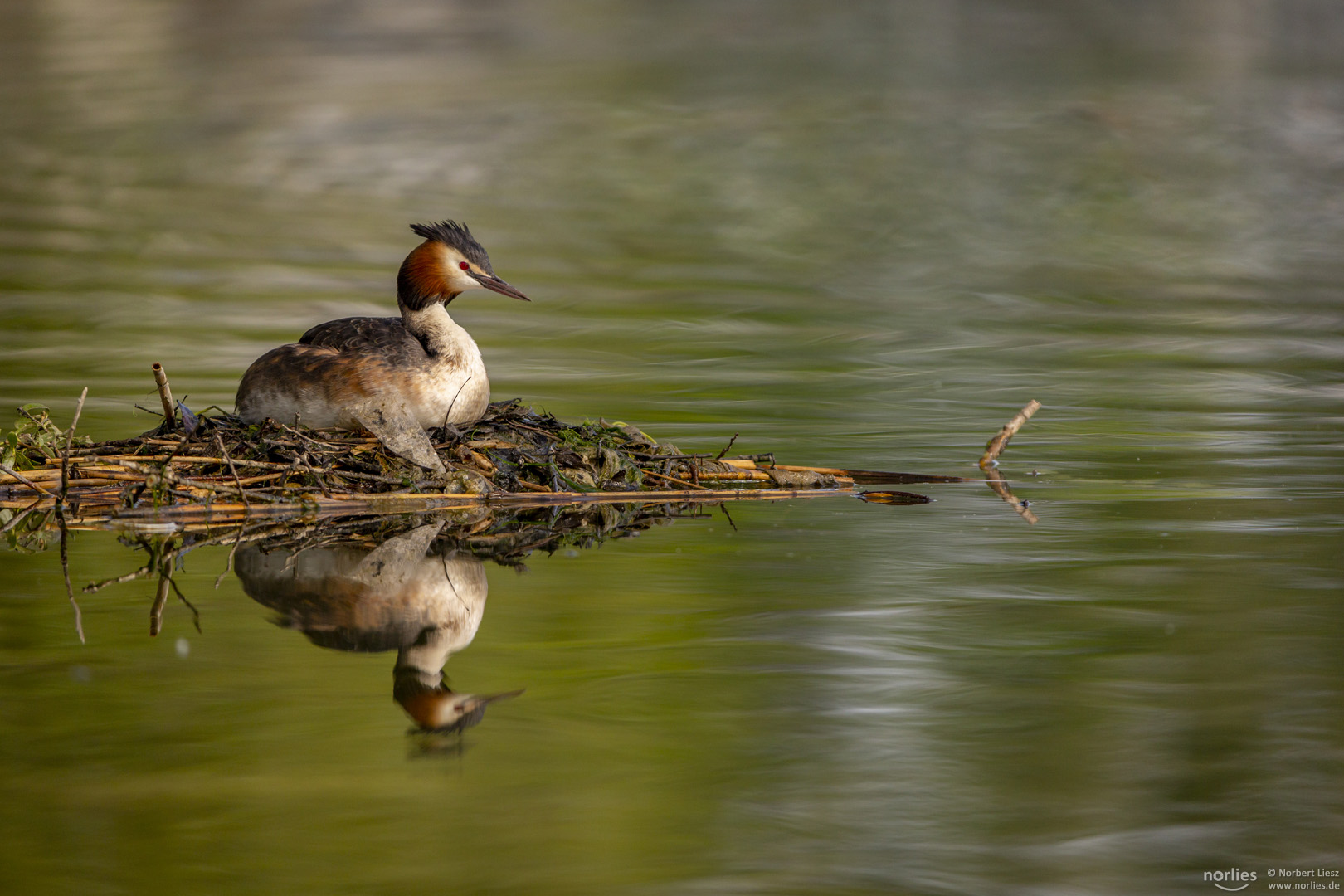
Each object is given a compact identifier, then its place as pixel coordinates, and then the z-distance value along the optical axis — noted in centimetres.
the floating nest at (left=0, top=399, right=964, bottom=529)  1458
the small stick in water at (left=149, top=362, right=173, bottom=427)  1537
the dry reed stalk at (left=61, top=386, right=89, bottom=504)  1420
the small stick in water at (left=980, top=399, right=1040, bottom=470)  1714
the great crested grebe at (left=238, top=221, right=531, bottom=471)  1544
